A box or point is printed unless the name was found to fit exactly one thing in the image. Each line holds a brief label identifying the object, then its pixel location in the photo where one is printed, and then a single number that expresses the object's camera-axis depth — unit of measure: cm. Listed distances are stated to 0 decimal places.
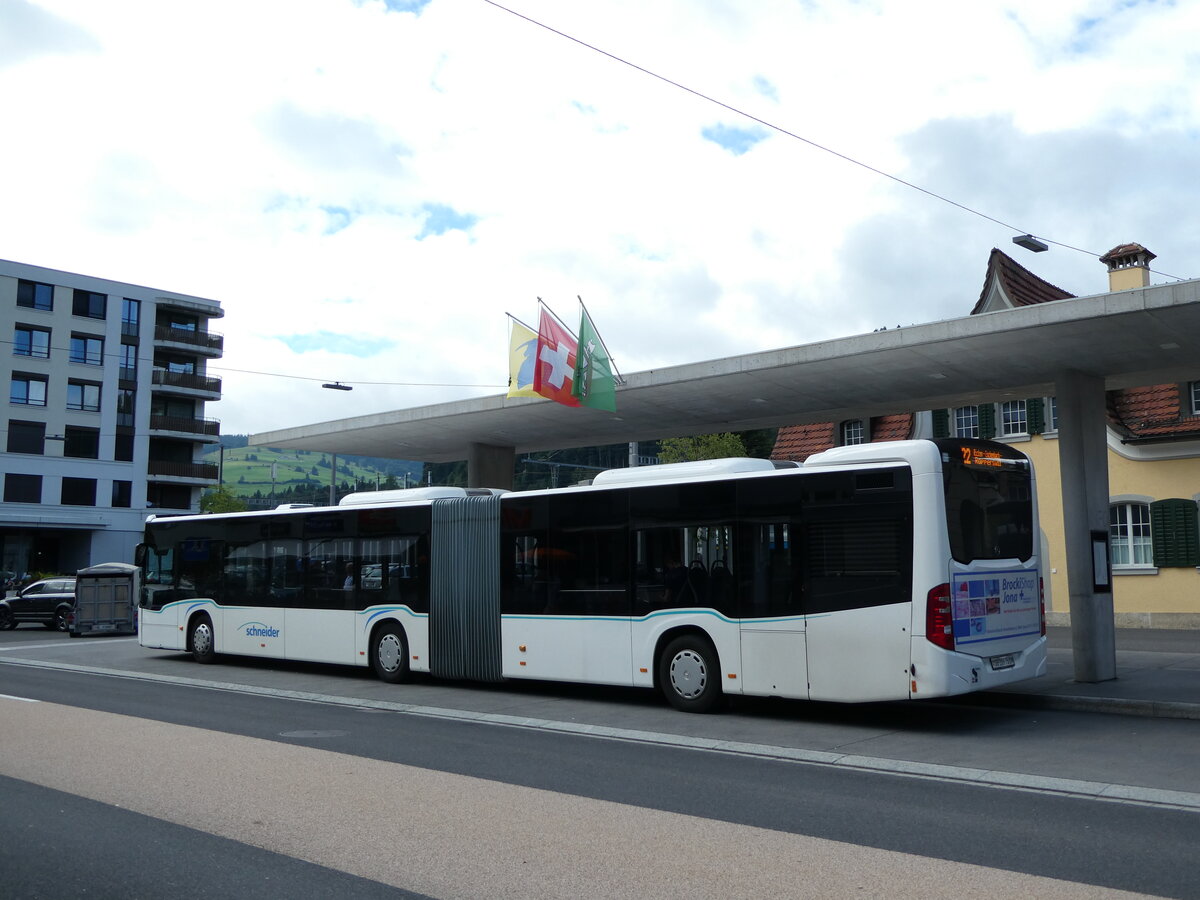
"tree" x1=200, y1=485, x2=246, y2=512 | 8162
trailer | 3111
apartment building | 6494
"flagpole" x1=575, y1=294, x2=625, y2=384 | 1917
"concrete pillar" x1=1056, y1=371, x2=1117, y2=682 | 1562
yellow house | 2717
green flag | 1922
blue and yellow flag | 1945
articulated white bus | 1203
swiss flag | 1914
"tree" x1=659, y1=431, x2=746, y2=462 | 5541
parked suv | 3444
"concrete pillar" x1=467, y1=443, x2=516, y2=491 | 2486
